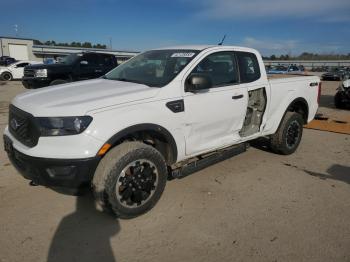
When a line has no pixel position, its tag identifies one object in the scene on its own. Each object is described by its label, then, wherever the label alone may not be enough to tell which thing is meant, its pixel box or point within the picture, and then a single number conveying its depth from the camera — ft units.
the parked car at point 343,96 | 37.03
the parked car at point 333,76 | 98.60
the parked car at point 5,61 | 104.83
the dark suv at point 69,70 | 38.73
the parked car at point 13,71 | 75.25
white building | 169.27
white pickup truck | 9.56
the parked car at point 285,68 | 106.93
